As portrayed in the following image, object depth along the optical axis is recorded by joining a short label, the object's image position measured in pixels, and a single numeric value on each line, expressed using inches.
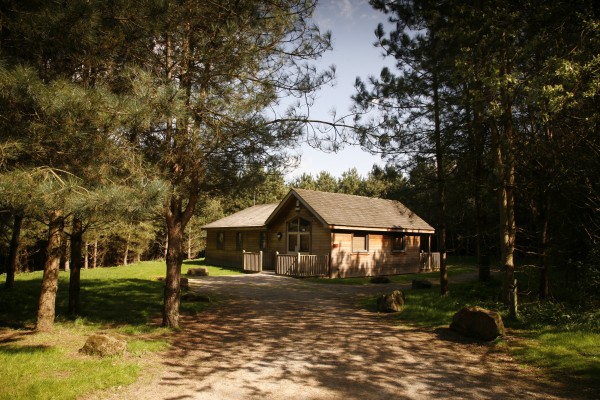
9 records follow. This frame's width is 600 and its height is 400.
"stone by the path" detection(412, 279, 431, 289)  651.5
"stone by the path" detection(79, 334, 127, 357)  282.8
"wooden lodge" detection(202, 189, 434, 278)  882.1
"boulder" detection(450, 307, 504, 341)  332.2
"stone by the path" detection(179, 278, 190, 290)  618.9
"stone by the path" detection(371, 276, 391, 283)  795.3
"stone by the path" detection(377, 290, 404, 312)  466.0
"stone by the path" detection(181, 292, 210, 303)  516.7
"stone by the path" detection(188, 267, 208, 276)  867.4
